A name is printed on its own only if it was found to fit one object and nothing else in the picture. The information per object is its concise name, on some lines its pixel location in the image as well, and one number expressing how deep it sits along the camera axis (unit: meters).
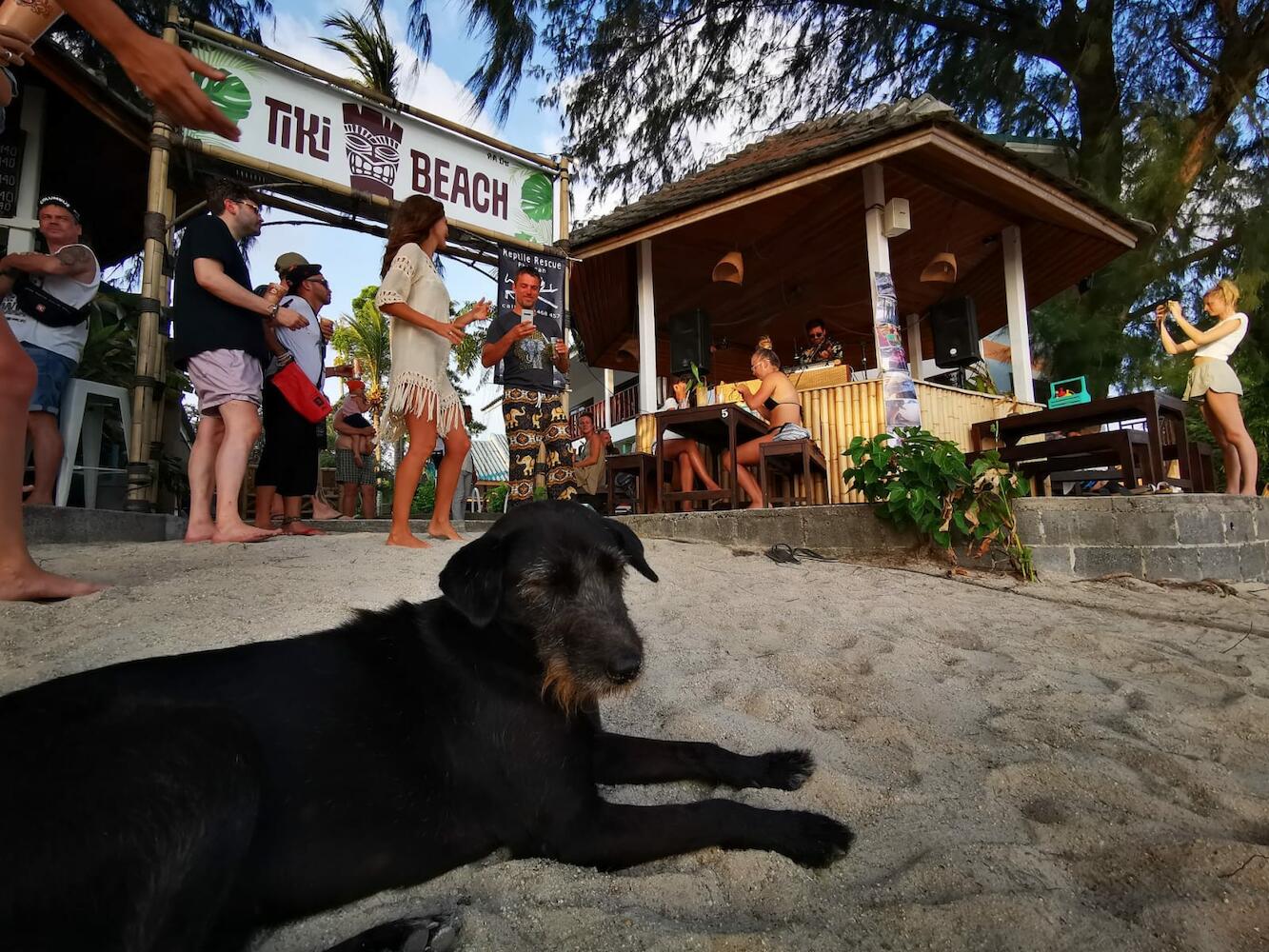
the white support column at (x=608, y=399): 15.29
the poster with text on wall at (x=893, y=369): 7.97
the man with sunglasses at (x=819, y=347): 9.99
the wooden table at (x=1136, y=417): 6.18
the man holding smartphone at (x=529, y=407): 6.54
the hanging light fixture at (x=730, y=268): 9.73
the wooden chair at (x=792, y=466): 7.14
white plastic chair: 5.93
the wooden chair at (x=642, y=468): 8.38
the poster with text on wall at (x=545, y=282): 9.08
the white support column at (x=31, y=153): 7.16
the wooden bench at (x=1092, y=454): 6.14
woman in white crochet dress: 4.62
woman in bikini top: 7.54
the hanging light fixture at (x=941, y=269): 9.99
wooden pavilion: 8.19
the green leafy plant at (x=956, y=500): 5.63
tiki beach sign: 7.53
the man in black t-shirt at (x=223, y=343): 4.44
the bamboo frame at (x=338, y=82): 7.16
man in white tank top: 4.74
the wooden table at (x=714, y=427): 7.14
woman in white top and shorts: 6.78
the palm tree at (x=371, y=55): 8.88
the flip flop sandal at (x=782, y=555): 5.81
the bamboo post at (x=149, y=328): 6.28
